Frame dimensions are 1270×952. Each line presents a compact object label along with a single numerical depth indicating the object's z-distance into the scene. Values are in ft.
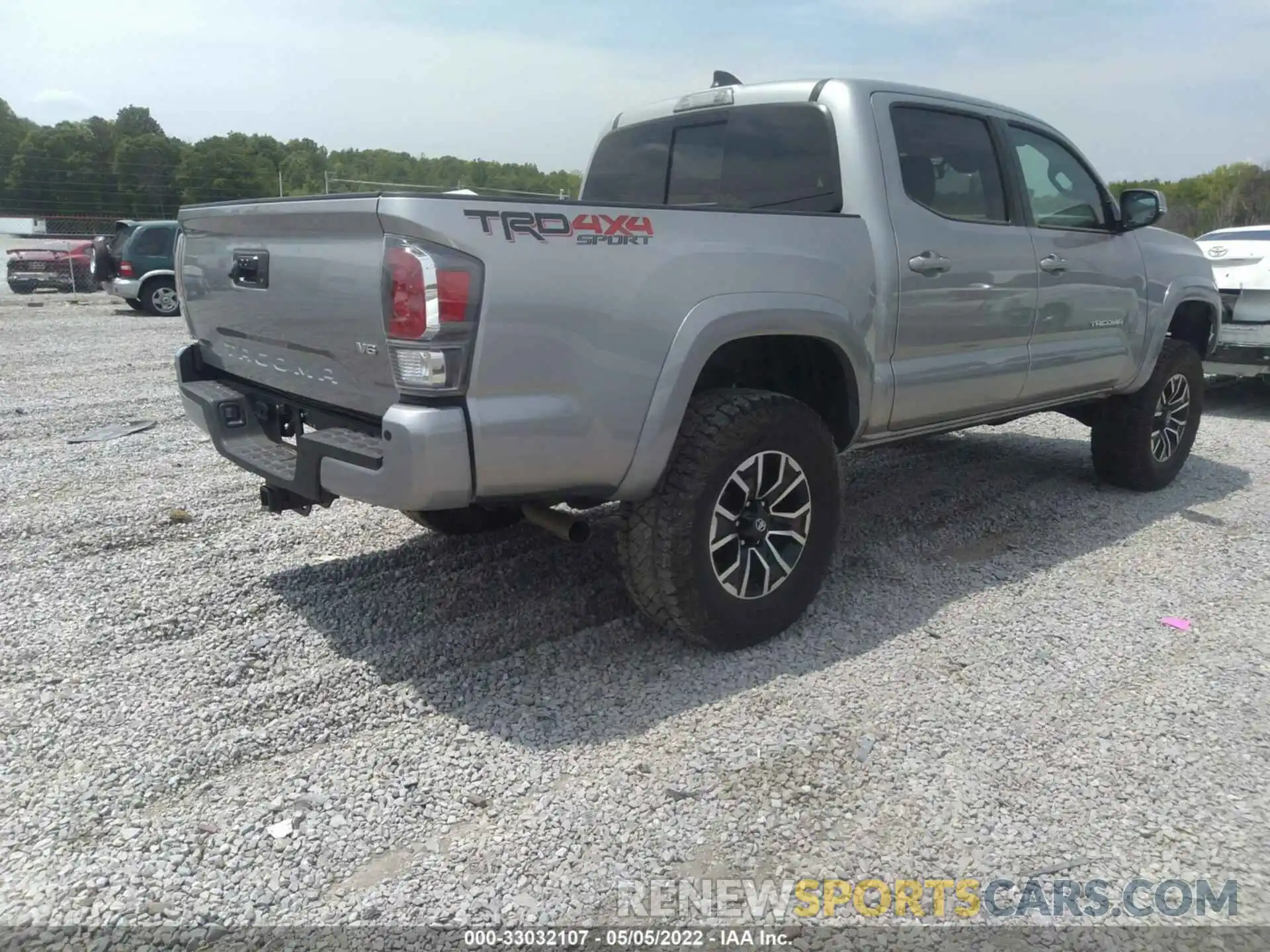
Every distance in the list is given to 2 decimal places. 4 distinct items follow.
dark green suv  51.80
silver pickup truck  9.27
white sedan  27.20
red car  62.18
